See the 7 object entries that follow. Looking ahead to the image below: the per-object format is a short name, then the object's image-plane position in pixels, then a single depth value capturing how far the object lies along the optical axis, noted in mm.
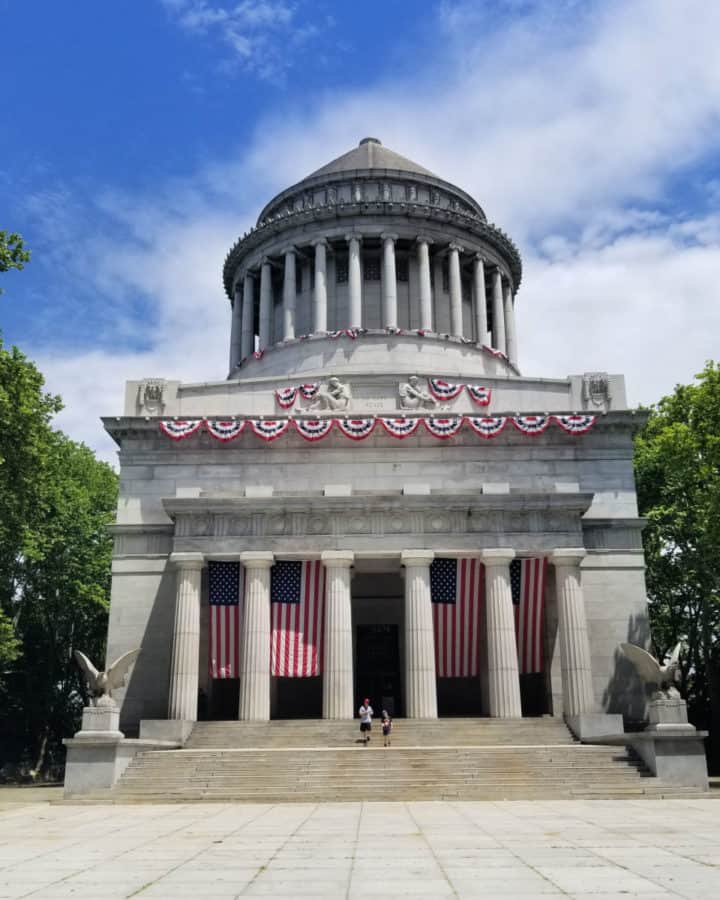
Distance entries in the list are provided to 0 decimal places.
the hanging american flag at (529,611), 36500
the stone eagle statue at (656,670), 28781
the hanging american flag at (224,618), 35844
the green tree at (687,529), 35906
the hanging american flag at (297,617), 35594
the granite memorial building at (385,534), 35688
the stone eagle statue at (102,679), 29266
